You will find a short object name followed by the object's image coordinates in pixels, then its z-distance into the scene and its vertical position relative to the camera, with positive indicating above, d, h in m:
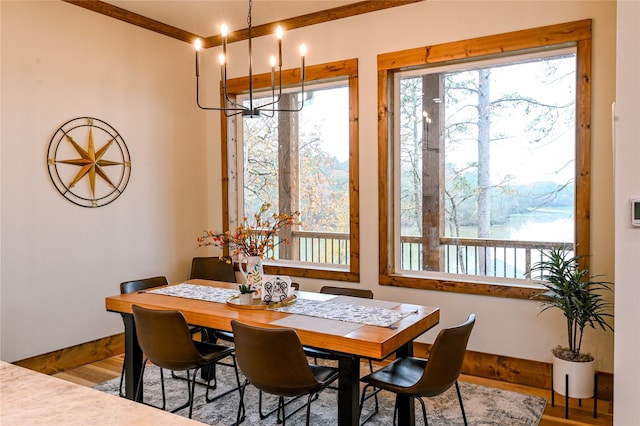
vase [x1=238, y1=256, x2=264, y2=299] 3.05 -0.47
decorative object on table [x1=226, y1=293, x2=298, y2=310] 2.92 -0.63
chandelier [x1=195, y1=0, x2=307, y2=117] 2.63 +0.77
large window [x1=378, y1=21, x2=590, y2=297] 3.56 +0.29
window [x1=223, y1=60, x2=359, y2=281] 4.47 +0.28
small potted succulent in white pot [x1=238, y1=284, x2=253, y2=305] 2.97 -0.58
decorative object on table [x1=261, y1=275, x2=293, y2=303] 2.98 -0.55
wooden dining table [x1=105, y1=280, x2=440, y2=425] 2.32 -0.66
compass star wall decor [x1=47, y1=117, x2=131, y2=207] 3.98 +0.31
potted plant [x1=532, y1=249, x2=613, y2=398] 3.13 -0.74
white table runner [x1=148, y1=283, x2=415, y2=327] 2.64 -0.65
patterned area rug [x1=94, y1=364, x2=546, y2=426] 3.07 -1.37
